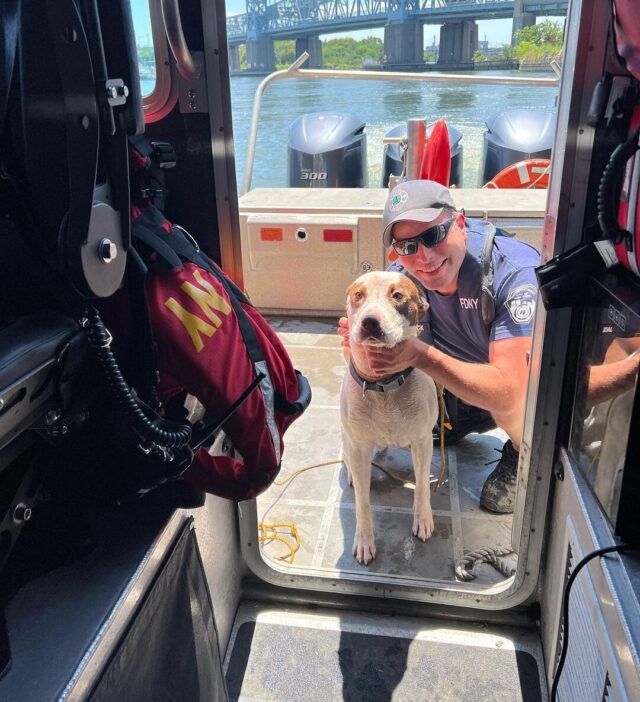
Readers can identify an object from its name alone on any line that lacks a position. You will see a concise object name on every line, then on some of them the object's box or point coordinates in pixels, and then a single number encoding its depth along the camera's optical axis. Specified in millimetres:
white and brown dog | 1943
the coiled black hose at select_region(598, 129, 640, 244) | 1186
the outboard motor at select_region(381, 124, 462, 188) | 6785
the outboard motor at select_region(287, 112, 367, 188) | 6484
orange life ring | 5609
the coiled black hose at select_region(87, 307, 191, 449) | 998
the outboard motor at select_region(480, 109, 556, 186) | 6488
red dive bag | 1119
